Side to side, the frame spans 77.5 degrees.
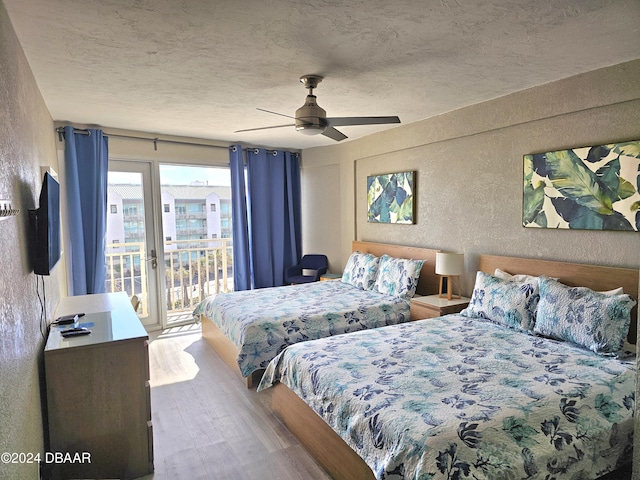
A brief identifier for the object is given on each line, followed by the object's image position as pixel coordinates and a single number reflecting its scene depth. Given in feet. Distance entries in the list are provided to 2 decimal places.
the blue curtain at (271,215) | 18.66
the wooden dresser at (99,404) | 7.05
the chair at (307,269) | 18.83
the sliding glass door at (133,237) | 15.85
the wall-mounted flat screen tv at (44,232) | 6.71
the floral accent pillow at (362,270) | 14.97
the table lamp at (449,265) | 12.23
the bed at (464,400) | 5.45
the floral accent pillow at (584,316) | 7.93
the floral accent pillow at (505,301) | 9.55
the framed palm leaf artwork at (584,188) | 8.78
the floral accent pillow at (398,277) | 13.42
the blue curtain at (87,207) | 14.15
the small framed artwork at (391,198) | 14.80
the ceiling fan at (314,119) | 9.37
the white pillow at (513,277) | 10.09
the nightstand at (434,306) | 11.90
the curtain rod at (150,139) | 13.99
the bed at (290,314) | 10.95
